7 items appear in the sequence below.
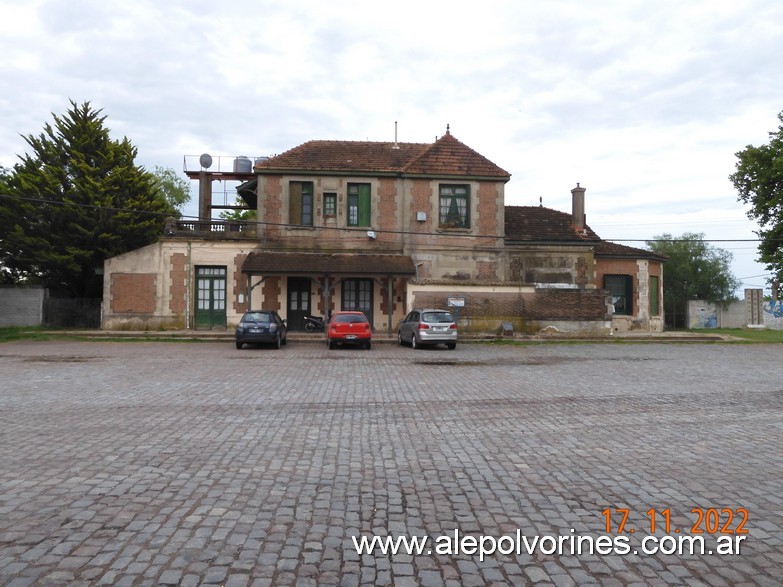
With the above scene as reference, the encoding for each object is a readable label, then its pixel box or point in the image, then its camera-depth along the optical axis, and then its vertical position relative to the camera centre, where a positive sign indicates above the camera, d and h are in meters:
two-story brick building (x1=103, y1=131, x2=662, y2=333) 27.86 +2.60
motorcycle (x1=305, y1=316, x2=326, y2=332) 28.48 -0.80
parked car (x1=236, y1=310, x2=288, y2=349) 22.22 -0.87
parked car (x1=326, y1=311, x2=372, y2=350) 22.41 -0.92
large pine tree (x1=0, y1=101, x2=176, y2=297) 30.27 +5.01
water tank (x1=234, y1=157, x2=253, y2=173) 33.69 +8.13
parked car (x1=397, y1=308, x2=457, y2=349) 22.56 -0.80
